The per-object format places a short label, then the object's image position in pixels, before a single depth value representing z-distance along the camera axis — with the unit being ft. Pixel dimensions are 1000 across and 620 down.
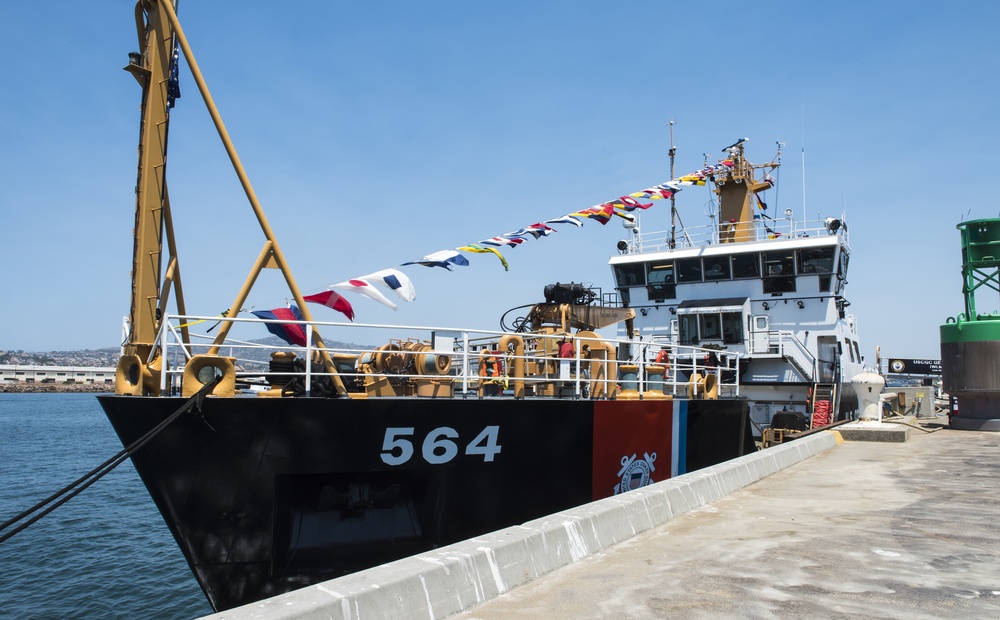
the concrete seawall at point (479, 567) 12.19
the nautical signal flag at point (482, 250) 40.14
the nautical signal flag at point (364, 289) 29.96
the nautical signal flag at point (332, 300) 29.84
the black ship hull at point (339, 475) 22.07
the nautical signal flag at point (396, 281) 30.58
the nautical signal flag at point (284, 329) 28.04
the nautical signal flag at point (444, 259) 35.91
